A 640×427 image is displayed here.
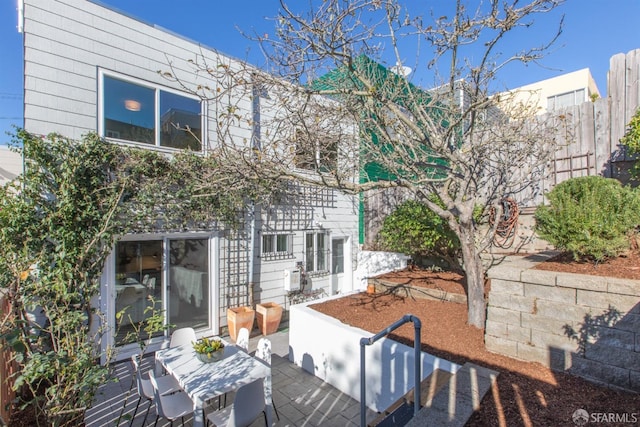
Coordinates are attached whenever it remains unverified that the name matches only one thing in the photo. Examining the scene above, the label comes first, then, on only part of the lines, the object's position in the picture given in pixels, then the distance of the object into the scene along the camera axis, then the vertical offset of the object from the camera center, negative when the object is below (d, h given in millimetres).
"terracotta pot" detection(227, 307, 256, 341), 6012 -2075
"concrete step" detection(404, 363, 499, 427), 2232 -1485
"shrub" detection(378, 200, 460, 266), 6246 -386
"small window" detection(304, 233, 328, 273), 7914 -982
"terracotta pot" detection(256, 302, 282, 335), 6277 -2133
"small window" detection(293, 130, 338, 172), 3951 +974
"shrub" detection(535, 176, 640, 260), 3260 -63
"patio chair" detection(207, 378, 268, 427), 2934 -1918
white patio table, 3035 -1762
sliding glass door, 5320 -1221
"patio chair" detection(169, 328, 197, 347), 4234 -1726
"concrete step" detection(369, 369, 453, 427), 2498 -1639
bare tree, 3148 +1732
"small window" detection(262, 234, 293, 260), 6992 -743
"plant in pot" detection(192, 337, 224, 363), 3615 -1609
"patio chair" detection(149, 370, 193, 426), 3152 -2029
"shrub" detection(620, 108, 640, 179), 4828 +1231
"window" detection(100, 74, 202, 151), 5152 +1798
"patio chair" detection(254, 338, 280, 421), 3957 -1798
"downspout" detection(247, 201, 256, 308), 6609 -666
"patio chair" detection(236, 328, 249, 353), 4355 -1776
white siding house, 4594 +1520
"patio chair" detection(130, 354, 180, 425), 3471 -2041
